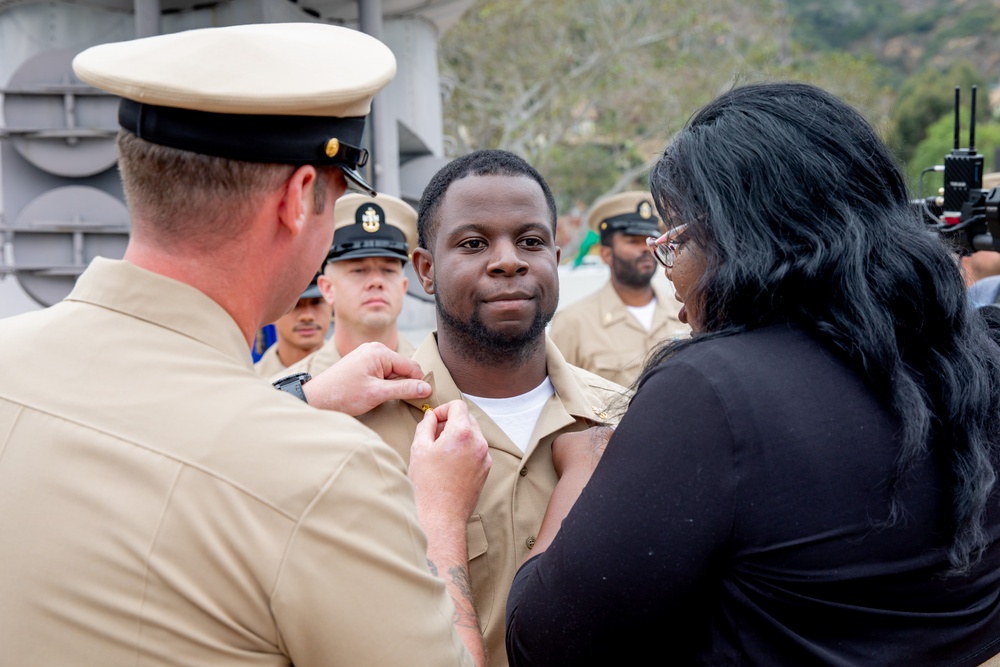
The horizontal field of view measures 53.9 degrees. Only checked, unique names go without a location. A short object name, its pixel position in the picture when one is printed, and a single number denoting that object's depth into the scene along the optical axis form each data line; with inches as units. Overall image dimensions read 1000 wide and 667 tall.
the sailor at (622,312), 294.7
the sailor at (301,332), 245.0
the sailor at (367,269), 207.2
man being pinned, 97.0
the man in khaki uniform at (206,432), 50.9
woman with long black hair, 60.7
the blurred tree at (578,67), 858.1
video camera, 131.0
